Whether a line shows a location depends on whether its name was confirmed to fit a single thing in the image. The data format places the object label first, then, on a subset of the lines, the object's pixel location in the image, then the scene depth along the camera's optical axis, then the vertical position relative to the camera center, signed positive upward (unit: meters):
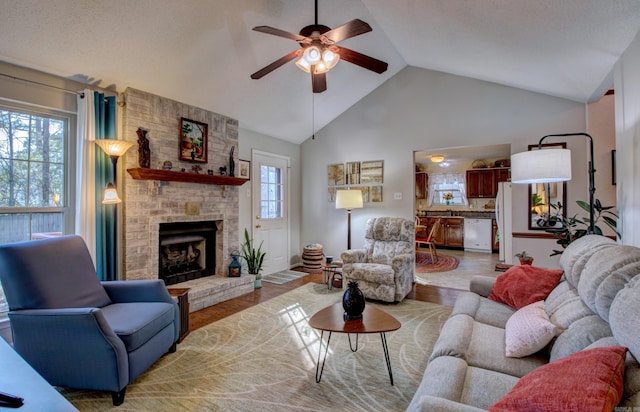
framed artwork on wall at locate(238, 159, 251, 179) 4.92 +0.65
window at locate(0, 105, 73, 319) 2.72 +0.32
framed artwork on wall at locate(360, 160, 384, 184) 5.30 +0.64
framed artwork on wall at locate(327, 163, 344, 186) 5.68 +0.63
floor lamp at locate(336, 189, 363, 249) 4.97 +0.15
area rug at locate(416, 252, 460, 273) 5.75 -1.14
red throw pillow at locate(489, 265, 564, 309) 2.26 -0.61
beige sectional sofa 1.04 -0.61
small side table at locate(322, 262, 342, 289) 4.49 -0.98
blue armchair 1.90 -0.77
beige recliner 3.79 -0.73
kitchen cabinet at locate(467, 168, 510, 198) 7.62 +0.68
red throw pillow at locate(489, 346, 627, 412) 0.81 -0.52
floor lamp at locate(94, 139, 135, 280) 2.99 +0.50
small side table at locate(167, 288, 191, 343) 2.79 -0.91
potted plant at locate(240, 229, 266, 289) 4.68 -0.77
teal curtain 3.12 +0.11
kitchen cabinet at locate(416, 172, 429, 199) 8.82 +0.68
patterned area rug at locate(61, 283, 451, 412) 1.93 -1.21
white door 5.22 +0.01
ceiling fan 2.34 +1.33
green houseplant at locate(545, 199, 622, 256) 2.79 -0.24
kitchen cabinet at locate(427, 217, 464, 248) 7.91 -0.64
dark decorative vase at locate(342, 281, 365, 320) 2.24 -0.70
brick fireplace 3.38 +0.19
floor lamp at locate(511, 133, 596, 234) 2.45 +0.33
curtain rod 2.66 +1.17
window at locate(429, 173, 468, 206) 8.44 +0.51
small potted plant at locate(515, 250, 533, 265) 3.83 -0.65
